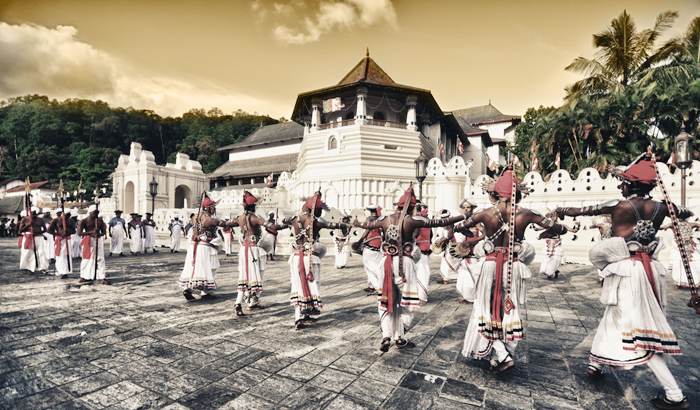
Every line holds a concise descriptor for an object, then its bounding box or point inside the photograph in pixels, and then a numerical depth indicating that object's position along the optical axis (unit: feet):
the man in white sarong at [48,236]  39.82
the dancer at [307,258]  18.24
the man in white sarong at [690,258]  27.27
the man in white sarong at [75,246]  50.21
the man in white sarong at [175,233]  62.75
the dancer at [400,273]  14.89
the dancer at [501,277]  12.38
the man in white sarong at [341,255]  40.55
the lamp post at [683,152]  29.32
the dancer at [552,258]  34.04
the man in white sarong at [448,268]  31.76
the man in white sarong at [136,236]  57.88
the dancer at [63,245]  33.58
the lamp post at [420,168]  45.85
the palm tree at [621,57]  61.62
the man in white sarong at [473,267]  13.56
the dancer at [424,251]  26.00
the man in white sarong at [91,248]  30.19
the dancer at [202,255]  24.09
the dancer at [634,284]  10.75
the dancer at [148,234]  59.16
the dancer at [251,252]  21.24
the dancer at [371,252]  16.99
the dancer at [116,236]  55.26
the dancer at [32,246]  36.88
